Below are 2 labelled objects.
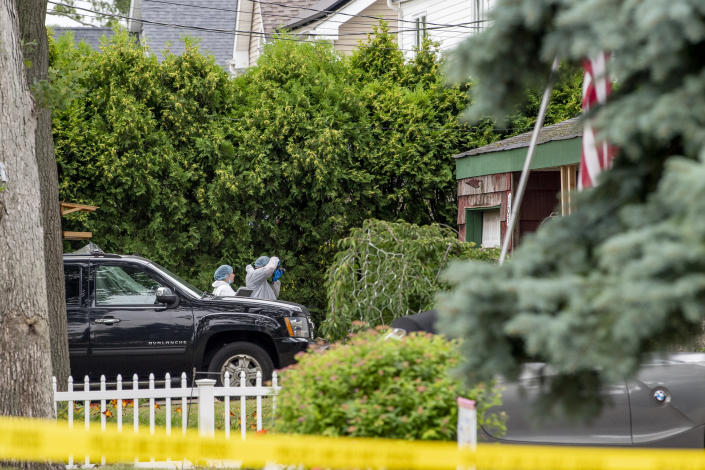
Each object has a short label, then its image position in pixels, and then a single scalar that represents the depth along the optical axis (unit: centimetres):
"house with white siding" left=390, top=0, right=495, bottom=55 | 4222
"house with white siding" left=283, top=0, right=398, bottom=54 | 4950
